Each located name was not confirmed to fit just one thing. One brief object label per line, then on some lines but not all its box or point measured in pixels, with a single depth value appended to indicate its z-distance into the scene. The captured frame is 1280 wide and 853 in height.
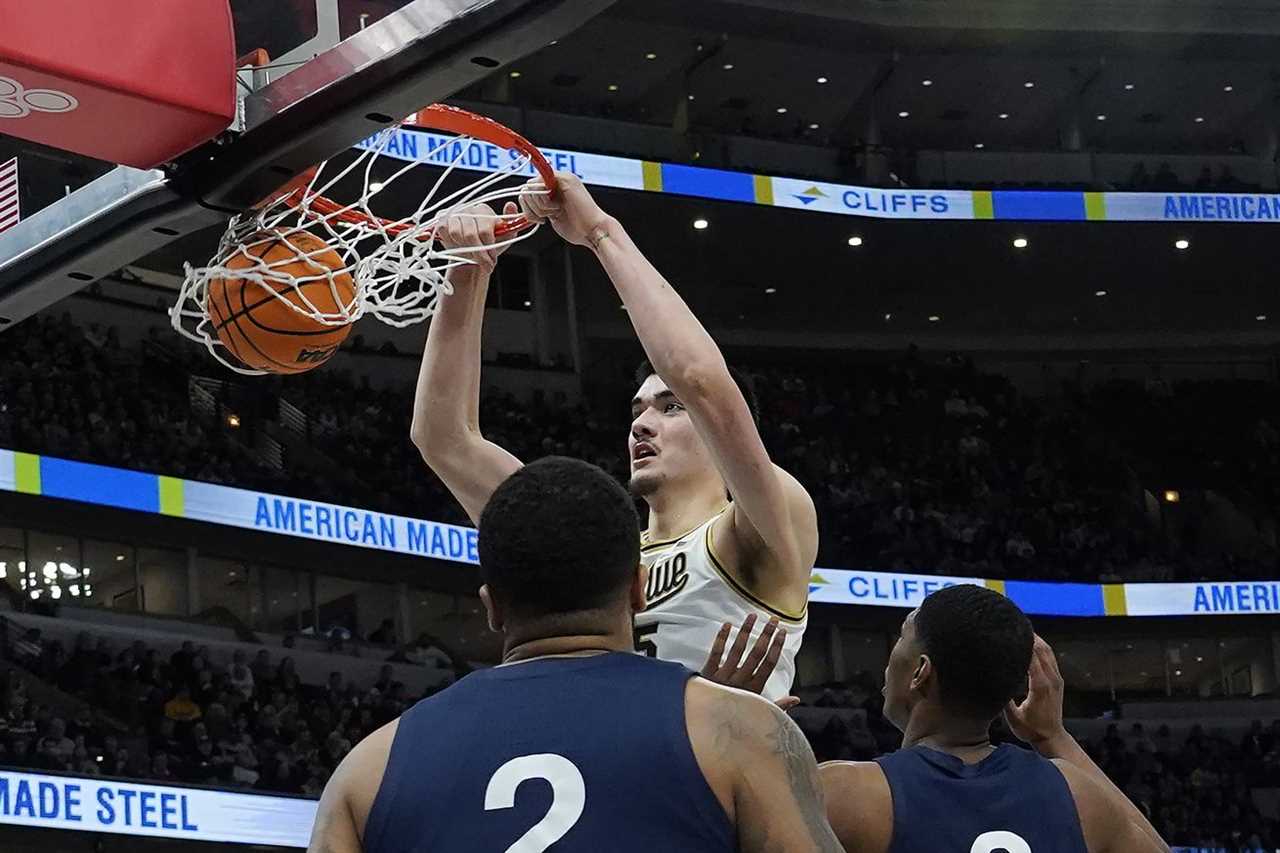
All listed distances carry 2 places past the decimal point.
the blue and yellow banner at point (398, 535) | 16.09
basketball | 3.83
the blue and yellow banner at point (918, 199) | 20.06
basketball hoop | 3.80
